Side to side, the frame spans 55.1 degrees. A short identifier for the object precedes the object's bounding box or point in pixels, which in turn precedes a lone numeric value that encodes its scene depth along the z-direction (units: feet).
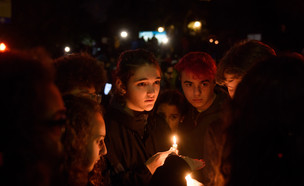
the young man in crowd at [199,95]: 12.26
